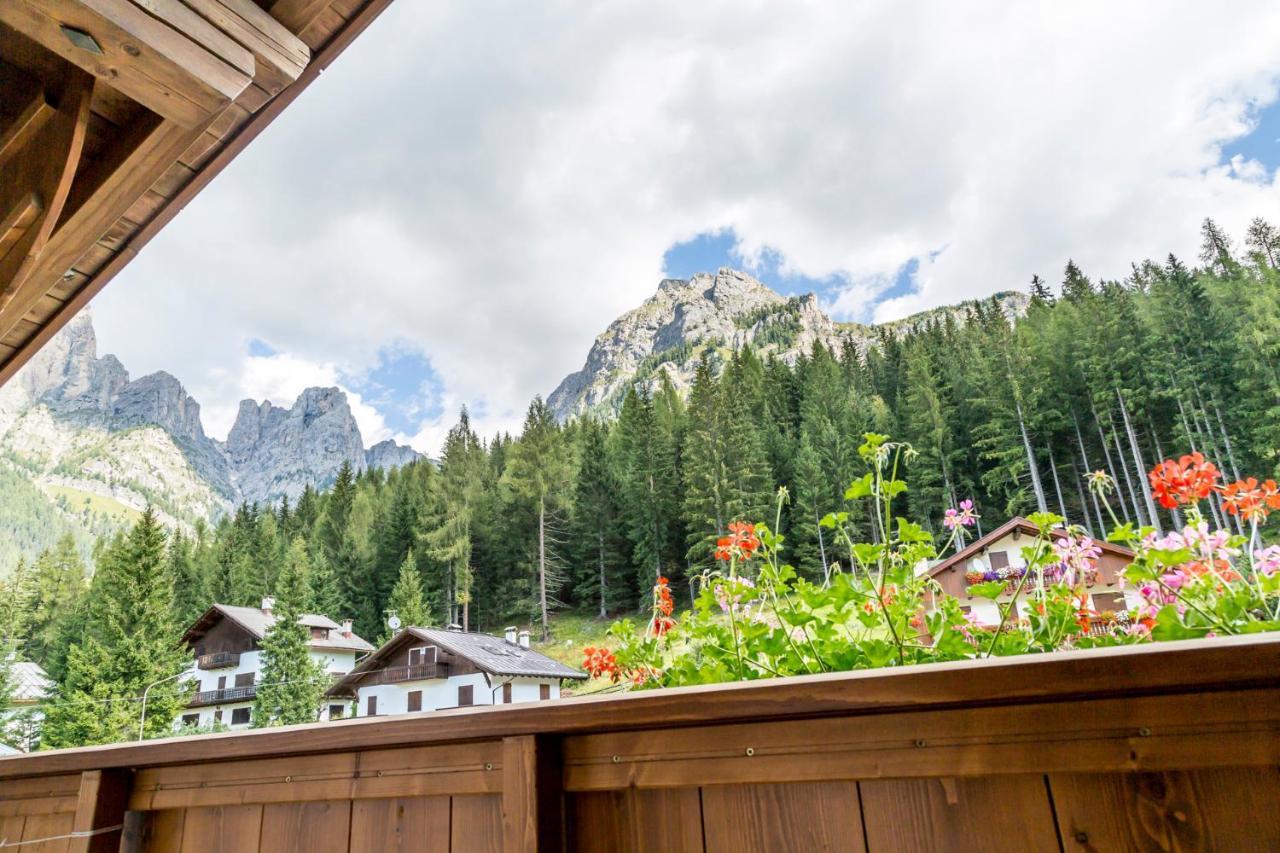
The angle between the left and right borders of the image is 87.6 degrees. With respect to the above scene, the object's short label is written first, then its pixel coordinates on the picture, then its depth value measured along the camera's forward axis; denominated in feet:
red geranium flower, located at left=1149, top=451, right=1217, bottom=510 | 3.43
